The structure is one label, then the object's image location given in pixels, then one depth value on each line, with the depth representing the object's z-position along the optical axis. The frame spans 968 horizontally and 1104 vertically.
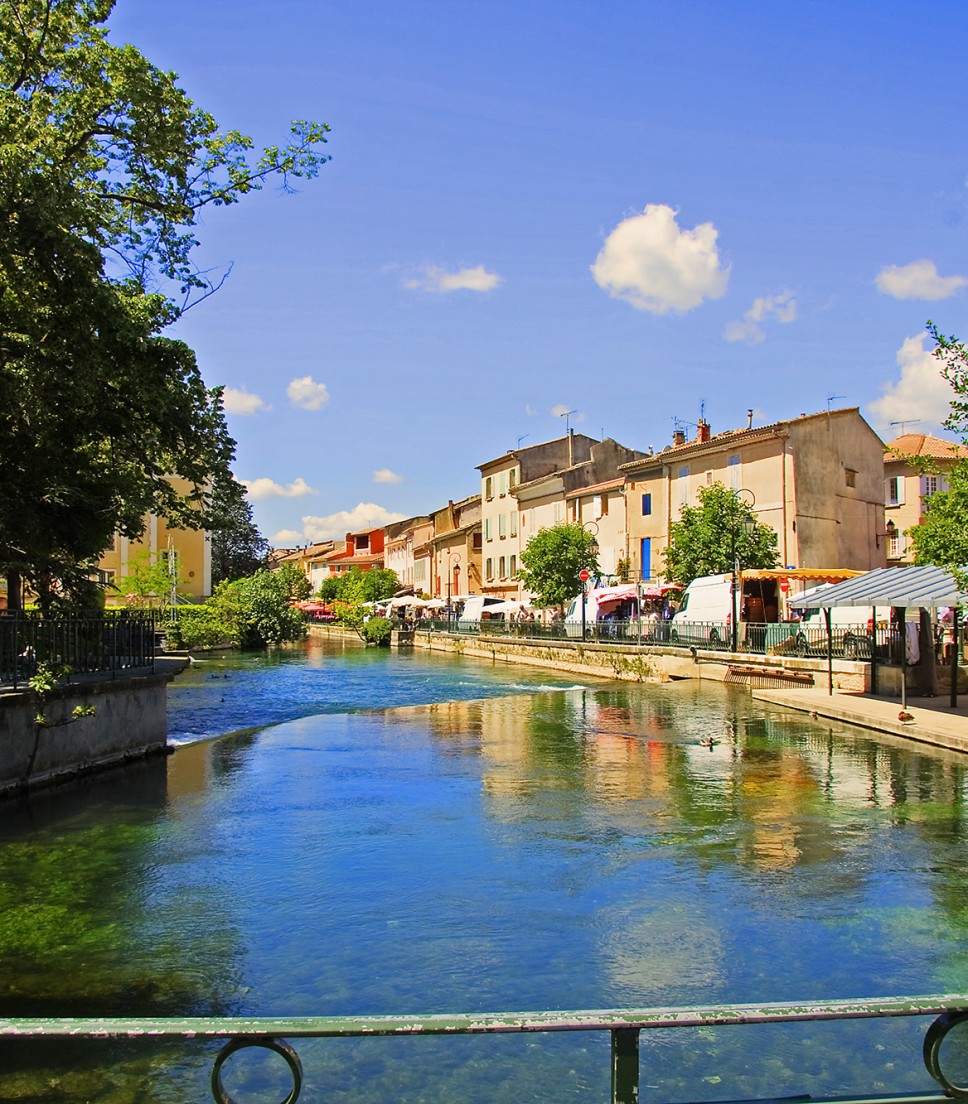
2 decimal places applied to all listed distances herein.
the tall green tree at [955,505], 16.94
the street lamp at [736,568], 29.56
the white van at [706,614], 35.59
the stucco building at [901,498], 46.16
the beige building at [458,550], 75.50
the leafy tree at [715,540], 37.84
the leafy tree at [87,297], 11.50
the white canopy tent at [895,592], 18.84
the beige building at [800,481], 39.53
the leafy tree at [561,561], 50.53
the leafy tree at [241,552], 87.50
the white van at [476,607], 60.11
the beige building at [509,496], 64.44
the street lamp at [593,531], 50.94
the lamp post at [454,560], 78.44
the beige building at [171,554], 56.84
